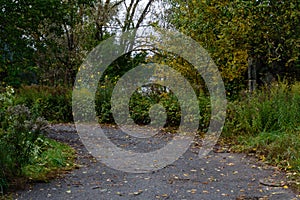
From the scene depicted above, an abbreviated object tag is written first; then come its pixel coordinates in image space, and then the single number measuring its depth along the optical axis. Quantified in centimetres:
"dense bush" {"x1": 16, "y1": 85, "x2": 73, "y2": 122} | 1079
